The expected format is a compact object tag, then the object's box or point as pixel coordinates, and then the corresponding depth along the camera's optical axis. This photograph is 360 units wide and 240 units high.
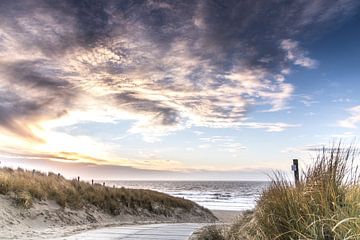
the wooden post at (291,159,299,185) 10.06
